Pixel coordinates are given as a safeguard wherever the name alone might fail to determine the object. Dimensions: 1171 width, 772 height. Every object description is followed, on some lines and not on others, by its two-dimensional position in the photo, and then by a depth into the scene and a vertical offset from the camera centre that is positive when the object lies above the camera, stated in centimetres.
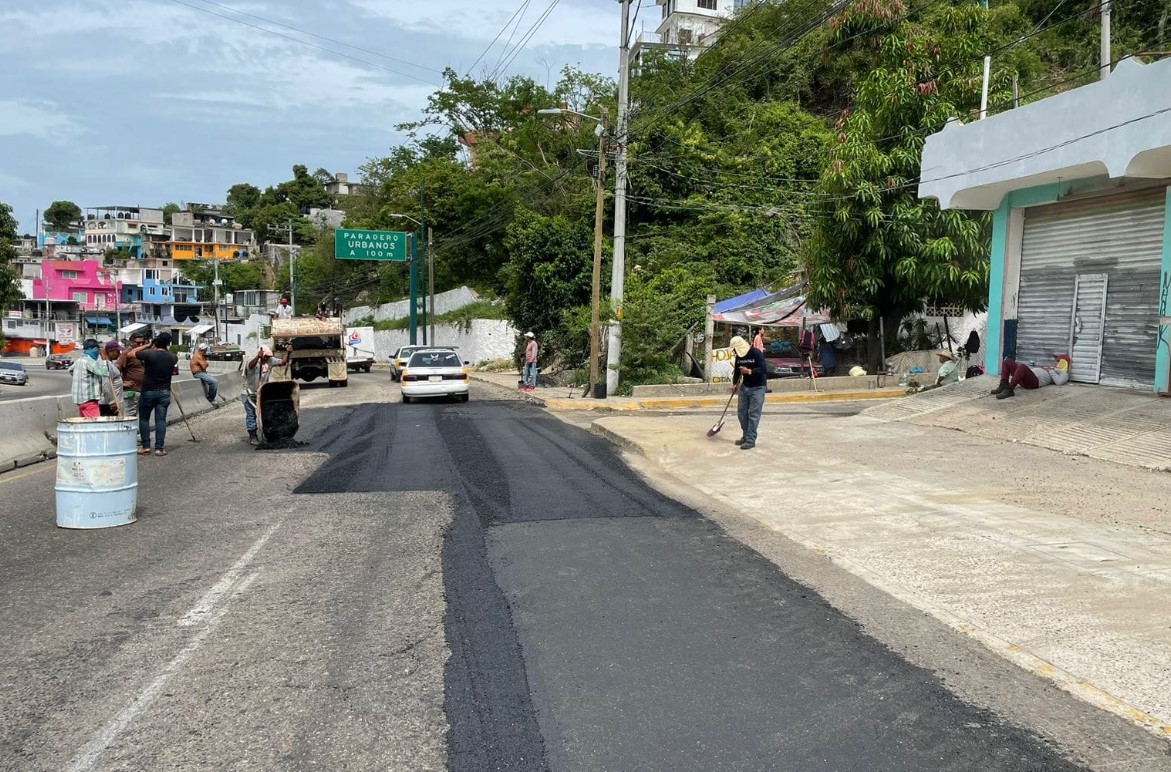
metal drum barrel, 833 -153
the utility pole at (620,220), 2355 +254
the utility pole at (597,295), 2436 +60
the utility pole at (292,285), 6650 +189
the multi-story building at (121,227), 12533 +1195
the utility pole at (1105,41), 1473 +511
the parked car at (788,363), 2850 -133
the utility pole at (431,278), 4984 +201
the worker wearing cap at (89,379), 1251 -100
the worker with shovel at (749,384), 1341 -95
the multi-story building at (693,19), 6425 +2174
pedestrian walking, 2809 -150
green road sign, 4916 +366
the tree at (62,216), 15962 +1602
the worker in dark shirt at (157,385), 1345 -114
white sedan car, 2398 -170
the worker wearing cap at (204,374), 1900 -165
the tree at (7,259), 4175 +216
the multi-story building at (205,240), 11900 +941
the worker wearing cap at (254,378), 1485 -110
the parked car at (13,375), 4872 -371
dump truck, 3309 -129
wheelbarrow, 1441 -160
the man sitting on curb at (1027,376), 1616 -90
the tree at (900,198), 2423 +339
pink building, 9956 +244
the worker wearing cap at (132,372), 1382 -97
